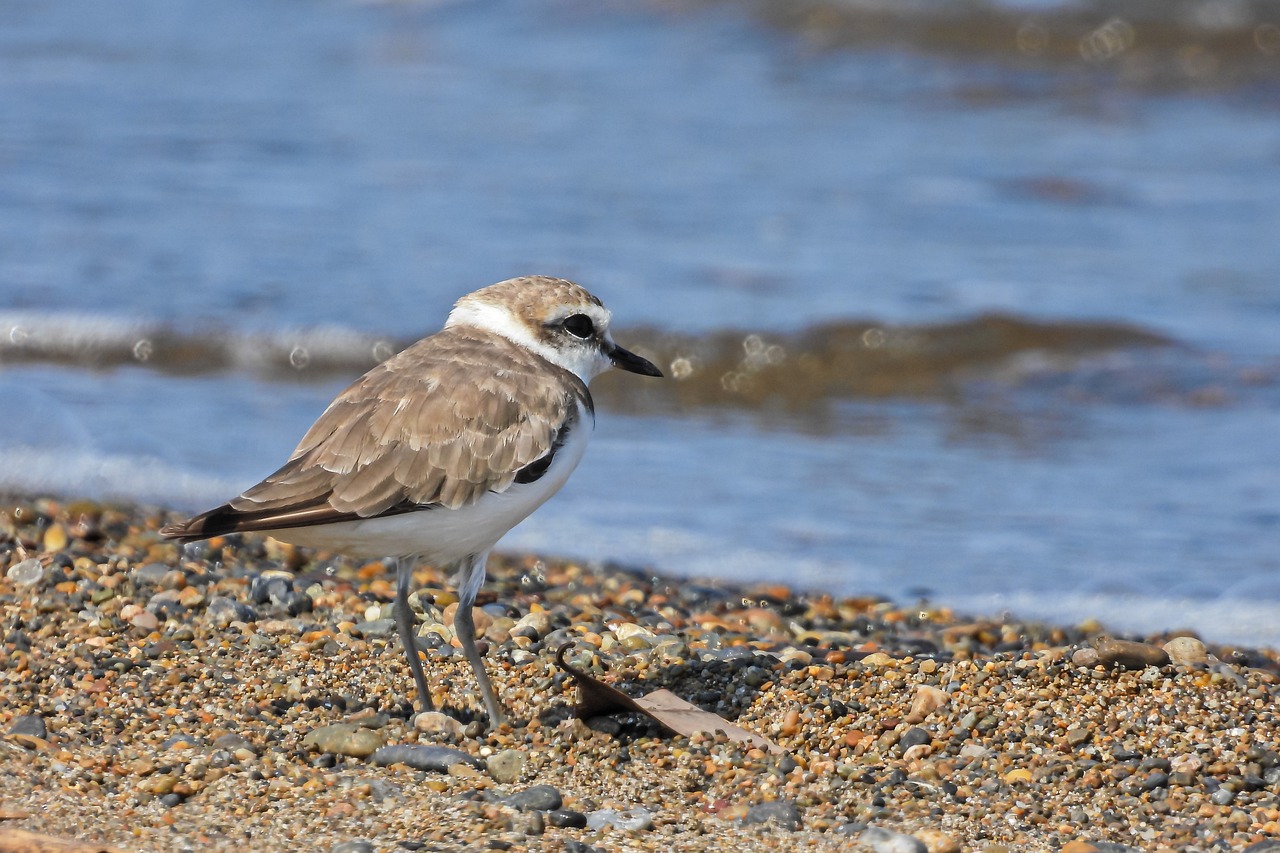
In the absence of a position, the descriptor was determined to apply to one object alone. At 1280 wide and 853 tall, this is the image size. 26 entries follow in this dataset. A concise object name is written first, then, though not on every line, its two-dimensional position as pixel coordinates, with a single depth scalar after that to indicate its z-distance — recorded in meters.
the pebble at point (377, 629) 10.64
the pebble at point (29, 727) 8.88
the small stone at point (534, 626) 10.79
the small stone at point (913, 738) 9.09
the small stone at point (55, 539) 11.82
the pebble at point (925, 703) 9.35
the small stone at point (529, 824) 8.04
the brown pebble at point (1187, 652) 9.85
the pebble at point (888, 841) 7.93
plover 9.17
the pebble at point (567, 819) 8.19
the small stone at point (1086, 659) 9.68
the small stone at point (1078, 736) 9.00
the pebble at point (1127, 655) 9.60
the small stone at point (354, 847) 7.67
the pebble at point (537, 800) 8.34
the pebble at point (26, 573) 10.93
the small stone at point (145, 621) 10.42
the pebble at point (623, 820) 8.24
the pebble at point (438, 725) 9.35
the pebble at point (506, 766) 8.80
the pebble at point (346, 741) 8.99
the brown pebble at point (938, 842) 7.96
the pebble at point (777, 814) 8.30
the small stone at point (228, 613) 10.62
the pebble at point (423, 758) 8.88
